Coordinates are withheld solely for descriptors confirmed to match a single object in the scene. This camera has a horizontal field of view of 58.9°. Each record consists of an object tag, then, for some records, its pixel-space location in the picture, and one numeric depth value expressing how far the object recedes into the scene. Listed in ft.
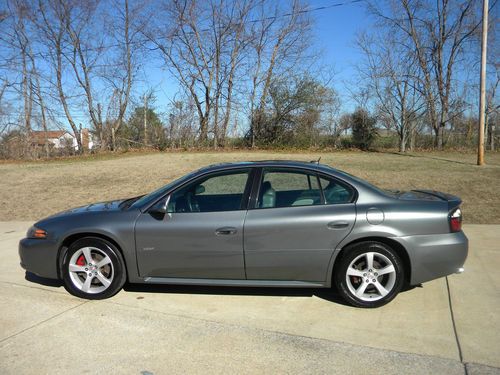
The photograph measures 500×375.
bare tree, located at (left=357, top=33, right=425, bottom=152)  77.77
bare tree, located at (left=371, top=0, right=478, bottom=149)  80.02
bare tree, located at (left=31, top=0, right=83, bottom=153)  84.69
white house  82.64
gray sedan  13.78
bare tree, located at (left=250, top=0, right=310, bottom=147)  85.56
